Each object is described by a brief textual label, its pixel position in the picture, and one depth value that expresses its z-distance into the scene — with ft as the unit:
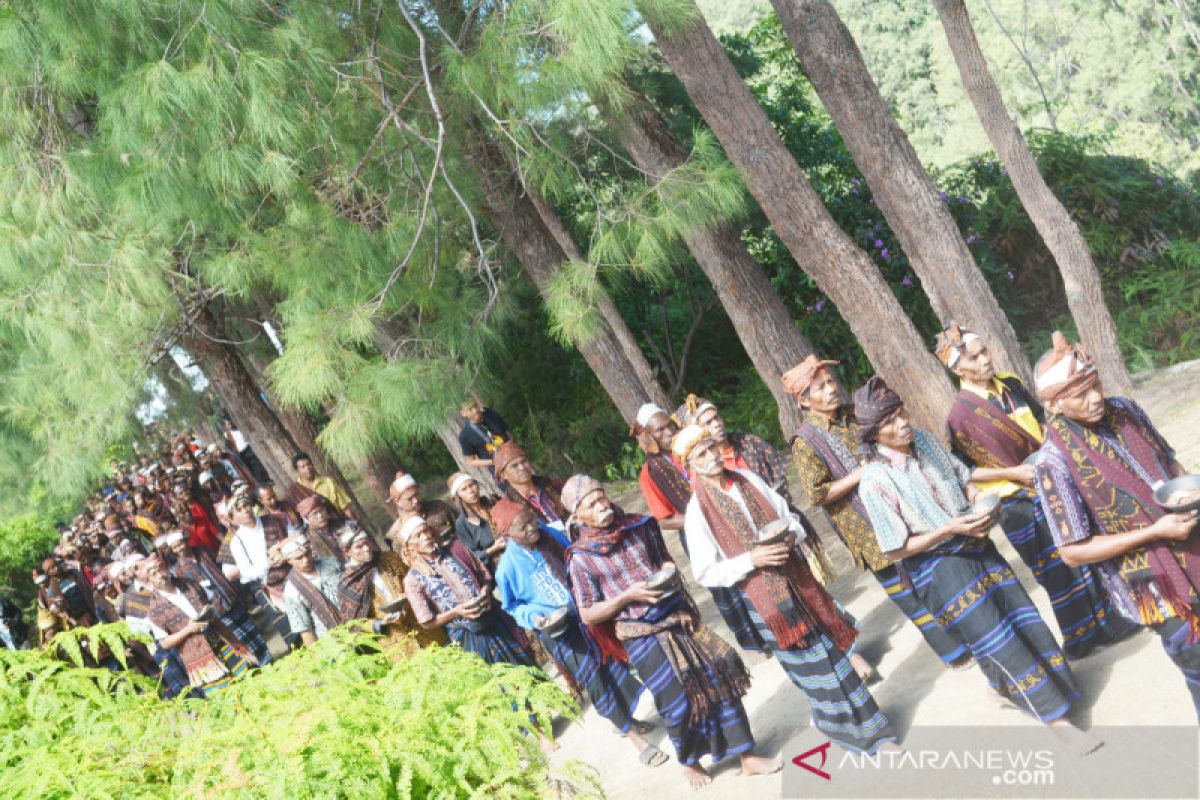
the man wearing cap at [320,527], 23.85
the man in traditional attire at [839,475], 14.88
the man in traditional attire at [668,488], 19.94
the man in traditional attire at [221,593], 26.63
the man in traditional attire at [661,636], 14.96
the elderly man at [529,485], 20.80
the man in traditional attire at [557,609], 17.21
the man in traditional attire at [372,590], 20.29
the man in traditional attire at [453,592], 18.80
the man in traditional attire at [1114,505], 11.06
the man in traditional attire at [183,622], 24.32
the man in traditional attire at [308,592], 21.44
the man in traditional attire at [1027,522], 14.73
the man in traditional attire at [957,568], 13.08
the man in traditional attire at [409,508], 20.25
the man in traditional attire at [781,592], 14.15
